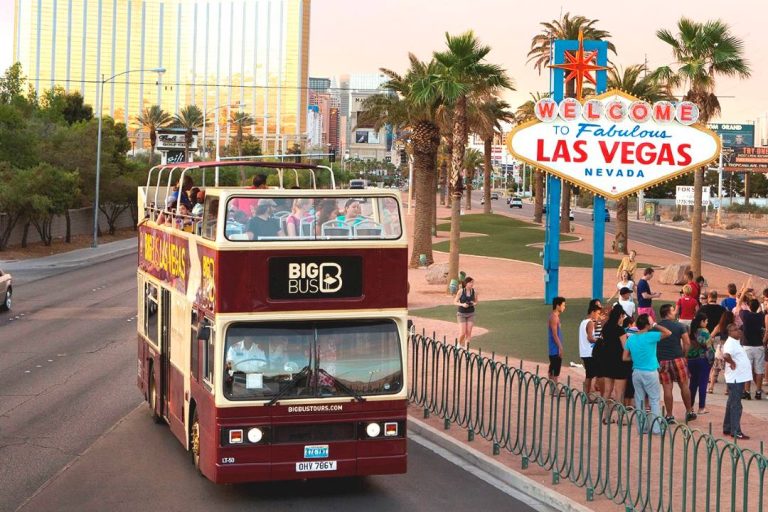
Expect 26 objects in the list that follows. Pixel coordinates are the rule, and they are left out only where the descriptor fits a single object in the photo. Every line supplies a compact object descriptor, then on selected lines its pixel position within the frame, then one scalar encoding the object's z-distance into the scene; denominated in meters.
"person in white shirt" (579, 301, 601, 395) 18.45
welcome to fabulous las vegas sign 25.00
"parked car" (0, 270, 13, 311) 34.29
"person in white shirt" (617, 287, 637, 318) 20.25
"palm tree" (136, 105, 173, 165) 113.44
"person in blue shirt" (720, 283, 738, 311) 23.12
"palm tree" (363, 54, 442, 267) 48.03
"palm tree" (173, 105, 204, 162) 121.18
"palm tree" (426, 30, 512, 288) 41.12
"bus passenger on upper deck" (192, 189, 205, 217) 14.88
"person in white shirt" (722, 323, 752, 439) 16.45
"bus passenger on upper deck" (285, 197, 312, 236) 13.11
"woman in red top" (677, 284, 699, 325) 24.03
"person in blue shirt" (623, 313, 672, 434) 16.39
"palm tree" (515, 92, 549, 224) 87.65
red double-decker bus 12.82
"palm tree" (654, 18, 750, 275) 41.06
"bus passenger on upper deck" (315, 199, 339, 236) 13.23
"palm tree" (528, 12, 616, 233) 66.88
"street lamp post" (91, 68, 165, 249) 63.24
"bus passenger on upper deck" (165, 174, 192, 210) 16.71
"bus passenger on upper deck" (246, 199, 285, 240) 12.98
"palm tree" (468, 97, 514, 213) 66.75
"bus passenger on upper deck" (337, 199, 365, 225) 13.31
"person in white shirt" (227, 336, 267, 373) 12.81
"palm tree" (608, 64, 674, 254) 56.88
